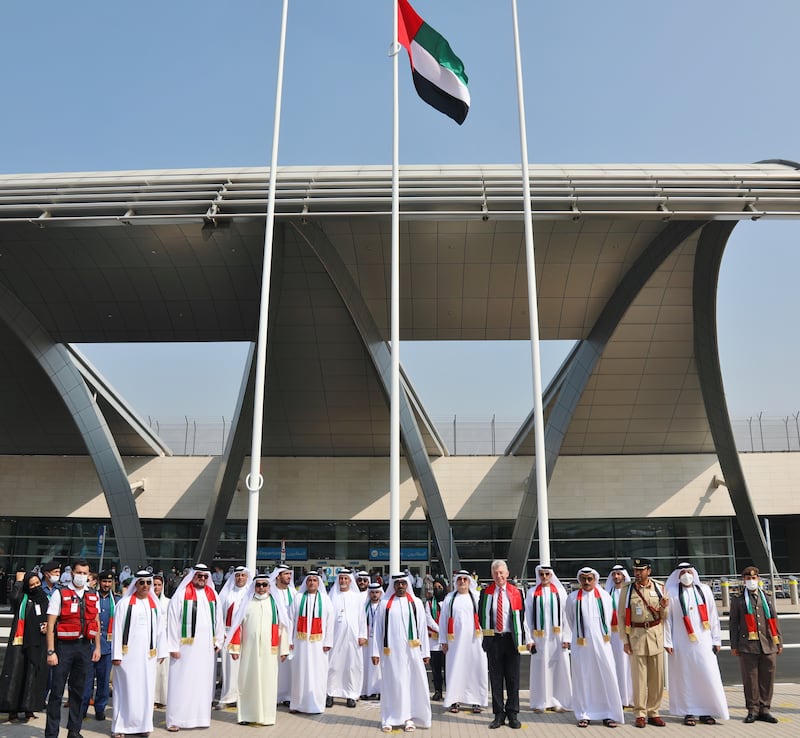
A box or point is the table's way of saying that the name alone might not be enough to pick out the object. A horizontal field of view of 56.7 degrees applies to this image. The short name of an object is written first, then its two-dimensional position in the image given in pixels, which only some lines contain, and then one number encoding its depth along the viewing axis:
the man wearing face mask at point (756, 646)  9.03
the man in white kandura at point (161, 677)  10.11
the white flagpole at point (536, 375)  11.90
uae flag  14.68
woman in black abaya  9.26
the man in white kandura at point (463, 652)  9.71
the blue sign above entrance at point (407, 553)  32.28
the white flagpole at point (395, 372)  12.01
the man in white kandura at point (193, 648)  8.70
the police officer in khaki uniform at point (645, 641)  8.86
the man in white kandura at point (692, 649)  8.92
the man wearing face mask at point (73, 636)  8.02
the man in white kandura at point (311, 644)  9.71
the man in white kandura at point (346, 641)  10.91
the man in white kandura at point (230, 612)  10.27
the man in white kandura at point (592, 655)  8.91
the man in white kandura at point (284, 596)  10.11
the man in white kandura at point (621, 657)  10.09
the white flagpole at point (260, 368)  12.21
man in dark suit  8.91
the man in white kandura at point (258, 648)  8.91
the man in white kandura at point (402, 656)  8.75
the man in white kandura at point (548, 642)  9.61
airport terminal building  20.70
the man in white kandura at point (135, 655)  8.26
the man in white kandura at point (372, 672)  10.87
